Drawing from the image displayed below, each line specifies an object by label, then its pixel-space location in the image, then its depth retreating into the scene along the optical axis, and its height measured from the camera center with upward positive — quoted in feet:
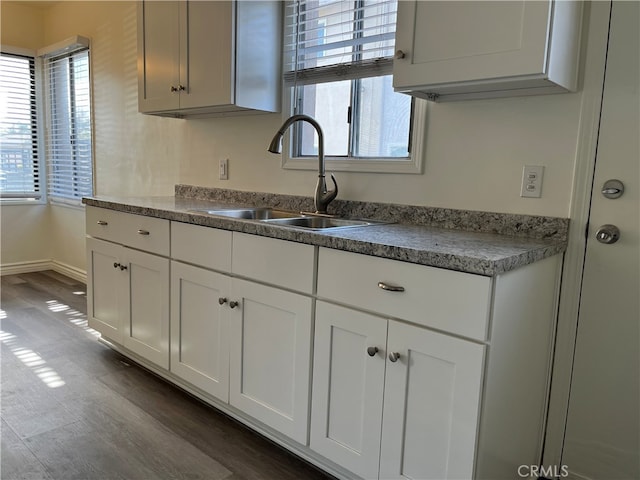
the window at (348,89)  6.68 +1.36
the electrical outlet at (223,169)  9.21 +0.07
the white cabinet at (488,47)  4.47 +1.36
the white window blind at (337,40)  6.70 +2.06
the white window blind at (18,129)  14.42 +1.05
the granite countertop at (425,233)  4.15 -0.58
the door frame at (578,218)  4.99 -0.32
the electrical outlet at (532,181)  5.46 +0.06
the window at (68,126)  13.38 +1.15
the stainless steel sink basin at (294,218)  6.64 -0.61
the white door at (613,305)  4.89 -1.21
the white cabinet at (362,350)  4.15 -1.78
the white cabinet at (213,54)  7.48 +1.93
